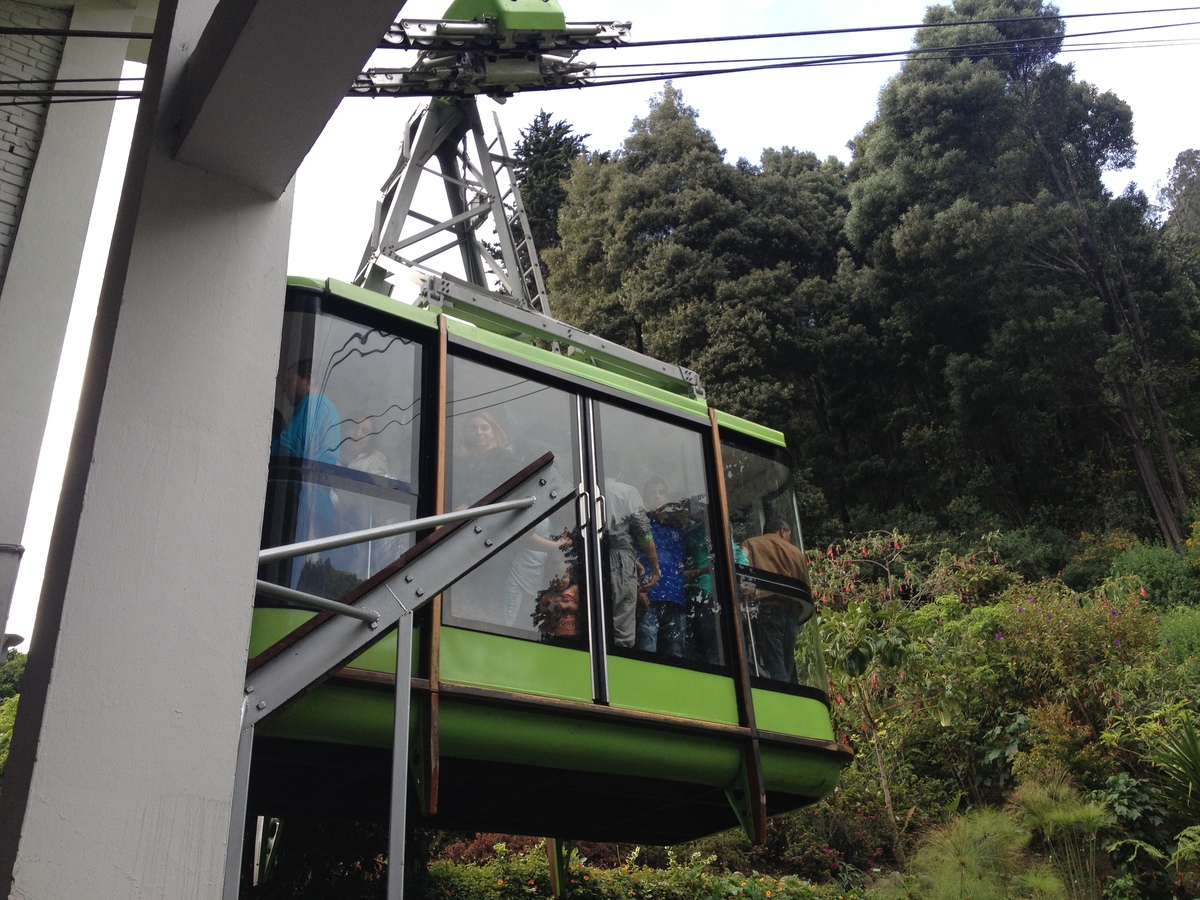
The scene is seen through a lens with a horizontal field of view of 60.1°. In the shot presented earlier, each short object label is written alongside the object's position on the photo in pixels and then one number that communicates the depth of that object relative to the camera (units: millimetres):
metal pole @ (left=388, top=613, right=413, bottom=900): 2281
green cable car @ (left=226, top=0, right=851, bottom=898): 3240
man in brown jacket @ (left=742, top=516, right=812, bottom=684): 4664
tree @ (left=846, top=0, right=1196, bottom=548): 17062
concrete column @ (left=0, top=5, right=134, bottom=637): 4742
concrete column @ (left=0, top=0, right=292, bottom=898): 1744
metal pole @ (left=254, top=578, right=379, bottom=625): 2318
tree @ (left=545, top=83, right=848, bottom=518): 17141
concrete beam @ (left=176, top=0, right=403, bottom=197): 2051
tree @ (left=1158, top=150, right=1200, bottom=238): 30922
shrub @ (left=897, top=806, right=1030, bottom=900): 6891
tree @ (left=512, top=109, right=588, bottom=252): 22438
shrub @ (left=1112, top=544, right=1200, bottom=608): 13672
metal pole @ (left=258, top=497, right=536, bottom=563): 2293
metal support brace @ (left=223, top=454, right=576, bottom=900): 2336
